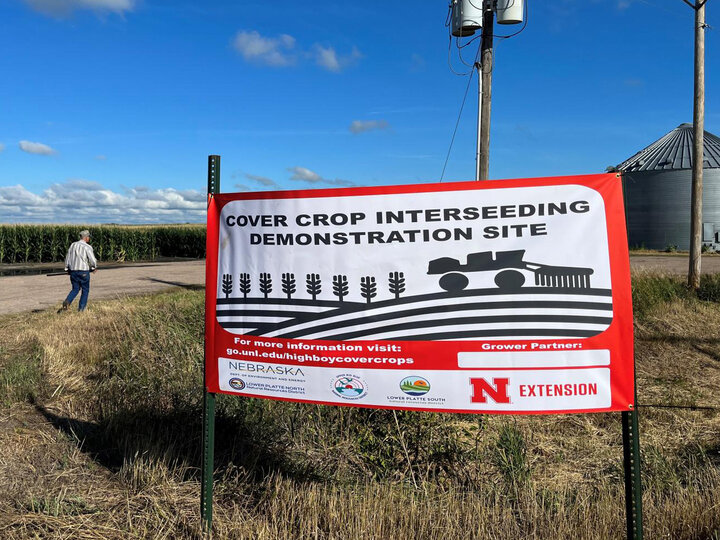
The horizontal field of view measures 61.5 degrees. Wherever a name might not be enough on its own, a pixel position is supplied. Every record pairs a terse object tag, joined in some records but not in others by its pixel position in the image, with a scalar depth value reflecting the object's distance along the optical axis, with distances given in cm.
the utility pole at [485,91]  1012
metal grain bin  3644
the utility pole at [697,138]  1336
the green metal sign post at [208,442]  327
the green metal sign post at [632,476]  287
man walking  1216
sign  290
